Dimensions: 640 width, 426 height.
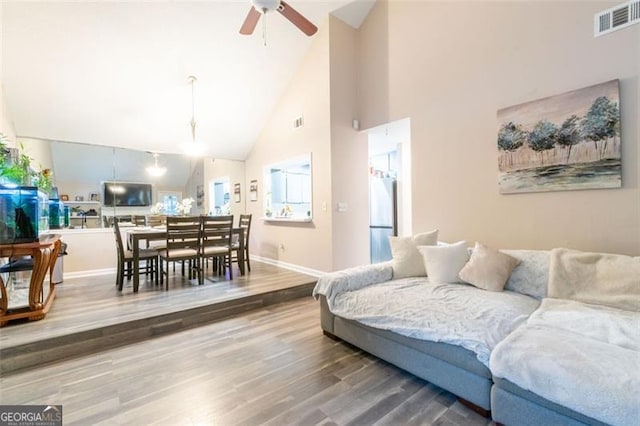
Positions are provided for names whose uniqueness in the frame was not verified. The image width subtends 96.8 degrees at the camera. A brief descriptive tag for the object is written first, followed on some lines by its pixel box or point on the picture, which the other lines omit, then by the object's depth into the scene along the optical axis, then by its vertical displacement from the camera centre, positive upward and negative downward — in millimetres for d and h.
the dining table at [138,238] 3627 -289
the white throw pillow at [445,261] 2684 -515
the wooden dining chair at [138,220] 5359 -75
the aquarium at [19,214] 2588 +52
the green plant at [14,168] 2689 +523
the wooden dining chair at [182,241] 3688 -357
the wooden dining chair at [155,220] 5137 -80
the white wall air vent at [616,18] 2283 +1532
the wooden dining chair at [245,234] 4761 -367
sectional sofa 1329 -742
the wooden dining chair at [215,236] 3963 -319
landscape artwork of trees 2381 +572
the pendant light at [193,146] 4336 +1045
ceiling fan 2389 +1813
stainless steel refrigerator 5285 -115
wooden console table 2564 -582
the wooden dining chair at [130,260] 3767 -605
